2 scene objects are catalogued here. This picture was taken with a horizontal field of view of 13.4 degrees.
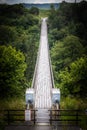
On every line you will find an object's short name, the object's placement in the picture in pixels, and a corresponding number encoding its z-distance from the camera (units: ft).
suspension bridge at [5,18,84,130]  37.17
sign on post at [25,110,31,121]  37.88
